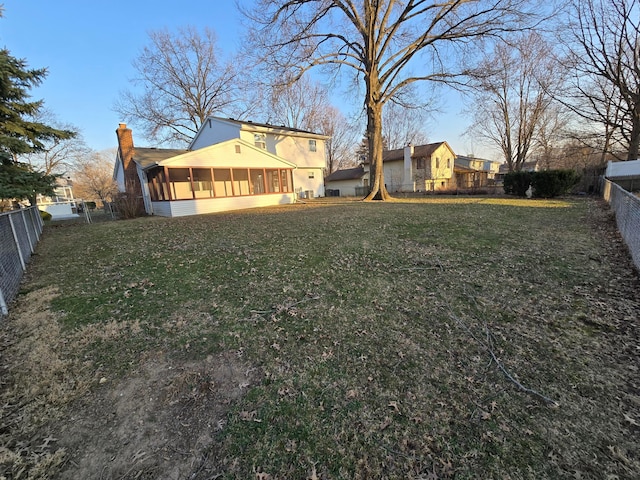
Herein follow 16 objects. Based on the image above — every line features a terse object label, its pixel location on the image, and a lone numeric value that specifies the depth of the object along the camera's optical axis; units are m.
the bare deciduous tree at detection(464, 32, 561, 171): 22.47
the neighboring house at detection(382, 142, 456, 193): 30.81
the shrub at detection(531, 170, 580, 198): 15.86
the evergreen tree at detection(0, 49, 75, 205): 9.59
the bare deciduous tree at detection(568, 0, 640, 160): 17.84
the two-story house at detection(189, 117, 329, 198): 21.22
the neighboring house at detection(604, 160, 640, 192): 15.38
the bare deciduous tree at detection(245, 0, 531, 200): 14.50
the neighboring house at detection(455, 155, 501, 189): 35.72
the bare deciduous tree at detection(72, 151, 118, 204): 36.00
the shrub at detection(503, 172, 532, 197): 18.50
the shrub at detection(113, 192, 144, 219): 15.07
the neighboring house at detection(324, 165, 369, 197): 30.83
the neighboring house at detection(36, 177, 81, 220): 20.94
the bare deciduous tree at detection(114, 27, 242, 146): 28.00
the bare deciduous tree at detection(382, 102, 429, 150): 43.72
